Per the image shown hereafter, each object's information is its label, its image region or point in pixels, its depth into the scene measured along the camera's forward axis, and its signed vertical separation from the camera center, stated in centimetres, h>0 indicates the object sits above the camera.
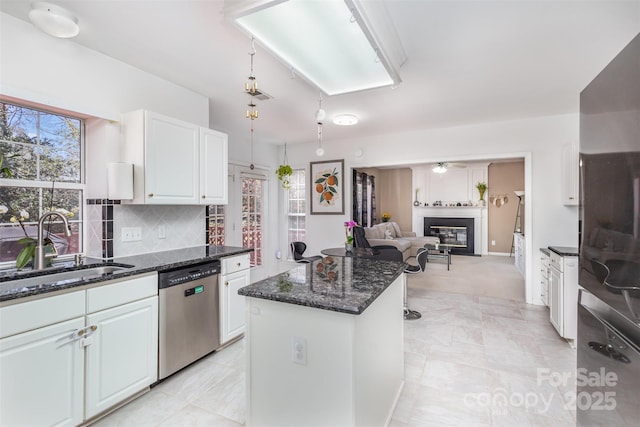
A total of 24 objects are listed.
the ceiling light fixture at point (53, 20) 179 +118
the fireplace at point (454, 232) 833 -59
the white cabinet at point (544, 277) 343 -78
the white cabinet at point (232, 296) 276 -80
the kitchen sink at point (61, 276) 167 -42
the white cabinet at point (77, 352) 150 -82
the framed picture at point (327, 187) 544 +44
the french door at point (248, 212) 475 -2
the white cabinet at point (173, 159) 244 +47
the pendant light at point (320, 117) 252 +86
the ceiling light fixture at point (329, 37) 156 +104
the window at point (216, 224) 439 -20
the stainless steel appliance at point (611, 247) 96 -13
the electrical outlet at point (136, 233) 262 -20
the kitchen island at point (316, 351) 134 -69
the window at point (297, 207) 590 +8
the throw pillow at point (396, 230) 745 -47
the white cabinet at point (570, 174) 354 +46
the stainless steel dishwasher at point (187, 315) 224 -84
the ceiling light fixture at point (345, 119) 365 +114
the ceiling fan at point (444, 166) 721 +117
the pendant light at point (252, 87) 174 +73
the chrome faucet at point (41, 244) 198 -22
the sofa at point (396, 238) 592 -61
